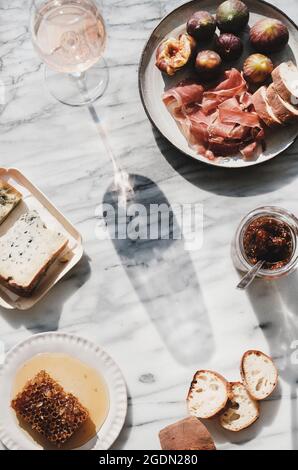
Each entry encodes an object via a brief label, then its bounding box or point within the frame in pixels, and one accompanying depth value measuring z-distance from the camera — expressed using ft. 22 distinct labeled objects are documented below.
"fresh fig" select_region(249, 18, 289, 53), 4.58
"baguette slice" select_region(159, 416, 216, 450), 4.47
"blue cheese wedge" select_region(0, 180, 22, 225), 4.62
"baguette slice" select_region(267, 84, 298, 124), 4.45
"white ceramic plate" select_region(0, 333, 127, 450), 4.50
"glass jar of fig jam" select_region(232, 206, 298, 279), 4.34
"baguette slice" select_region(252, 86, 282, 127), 4.50
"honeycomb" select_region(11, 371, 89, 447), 4.39
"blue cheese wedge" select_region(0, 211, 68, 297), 4.49
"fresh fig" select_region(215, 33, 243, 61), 4.61
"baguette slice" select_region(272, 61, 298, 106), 4.44
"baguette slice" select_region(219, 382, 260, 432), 4.48
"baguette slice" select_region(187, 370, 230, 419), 4.47
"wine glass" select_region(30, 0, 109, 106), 4.22
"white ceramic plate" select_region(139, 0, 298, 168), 4.67
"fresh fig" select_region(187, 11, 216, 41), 4.58
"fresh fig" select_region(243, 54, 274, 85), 4.59
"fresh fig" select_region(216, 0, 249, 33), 4.61
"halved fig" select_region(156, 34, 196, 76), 4.60
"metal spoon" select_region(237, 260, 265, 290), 4.28
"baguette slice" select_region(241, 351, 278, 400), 4.50
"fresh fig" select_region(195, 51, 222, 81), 4.57
